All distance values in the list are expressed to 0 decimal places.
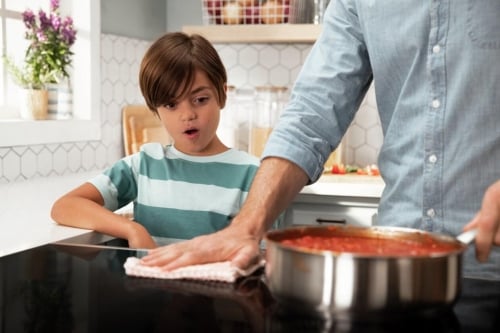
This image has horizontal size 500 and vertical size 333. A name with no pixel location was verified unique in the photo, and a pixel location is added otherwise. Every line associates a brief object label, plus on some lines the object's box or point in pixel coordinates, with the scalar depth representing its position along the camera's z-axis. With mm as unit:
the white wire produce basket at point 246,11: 2908
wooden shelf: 2857
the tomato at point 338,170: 2770
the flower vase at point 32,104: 2641
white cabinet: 2533
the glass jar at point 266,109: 2977
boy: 1775
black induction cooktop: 741
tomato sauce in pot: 799
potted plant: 2633
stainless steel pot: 707
